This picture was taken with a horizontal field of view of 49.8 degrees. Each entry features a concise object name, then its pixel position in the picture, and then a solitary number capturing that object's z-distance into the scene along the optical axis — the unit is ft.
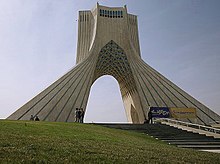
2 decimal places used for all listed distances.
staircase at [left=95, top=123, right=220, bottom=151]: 33.32
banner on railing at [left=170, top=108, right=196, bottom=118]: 71.07
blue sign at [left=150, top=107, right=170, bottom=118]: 70.44
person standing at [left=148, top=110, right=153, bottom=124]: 68.02
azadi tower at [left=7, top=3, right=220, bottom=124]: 72.54
